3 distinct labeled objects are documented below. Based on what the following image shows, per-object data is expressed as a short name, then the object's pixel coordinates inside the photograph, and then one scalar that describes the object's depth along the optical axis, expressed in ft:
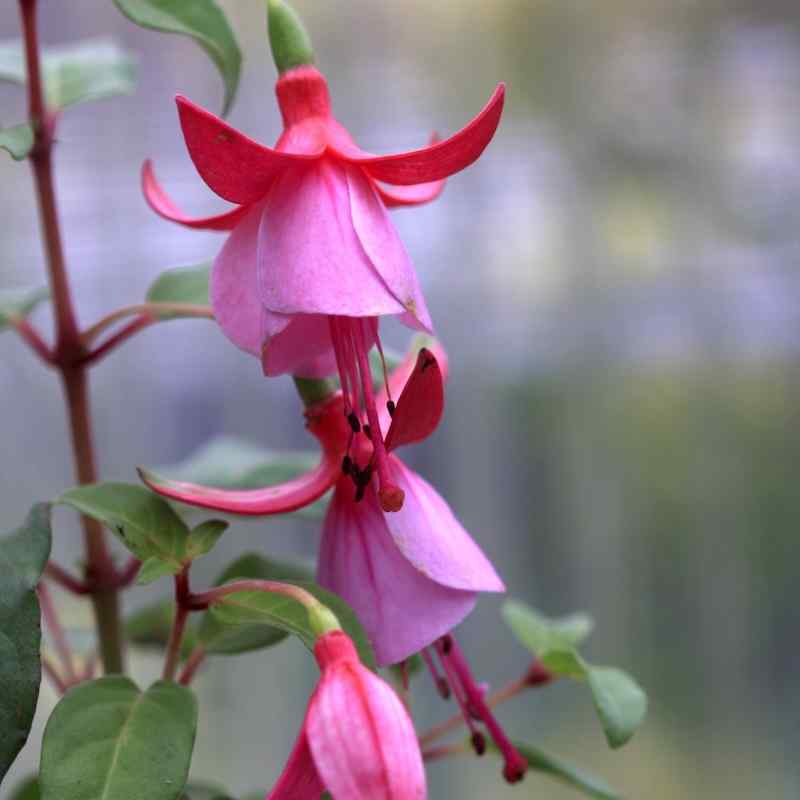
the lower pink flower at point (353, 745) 0.97
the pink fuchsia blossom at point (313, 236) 1.03
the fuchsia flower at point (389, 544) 1.07
